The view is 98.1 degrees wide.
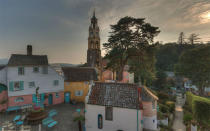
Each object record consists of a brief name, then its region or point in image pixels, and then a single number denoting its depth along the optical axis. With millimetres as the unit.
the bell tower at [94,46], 32938
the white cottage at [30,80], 15375
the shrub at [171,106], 20594
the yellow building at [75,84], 20625
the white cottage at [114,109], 10156
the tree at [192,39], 62119
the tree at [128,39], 19688
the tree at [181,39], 70450
